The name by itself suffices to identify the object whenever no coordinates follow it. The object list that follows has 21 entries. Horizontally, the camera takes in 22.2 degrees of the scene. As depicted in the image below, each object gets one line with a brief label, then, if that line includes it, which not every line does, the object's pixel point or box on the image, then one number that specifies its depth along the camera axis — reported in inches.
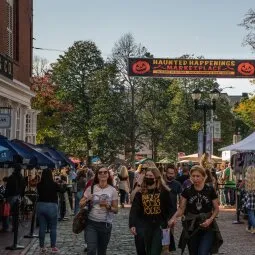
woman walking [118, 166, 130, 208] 1044.5
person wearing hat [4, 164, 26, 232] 655.8
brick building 969.5
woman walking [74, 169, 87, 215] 768.1
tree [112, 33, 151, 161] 2517.2
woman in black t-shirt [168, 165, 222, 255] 320.5
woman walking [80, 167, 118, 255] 343.0
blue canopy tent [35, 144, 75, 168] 873.5
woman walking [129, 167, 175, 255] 324.5
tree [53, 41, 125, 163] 2474.2
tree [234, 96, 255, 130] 1764.6
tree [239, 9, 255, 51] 1449.3
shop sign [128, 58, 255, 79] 1338.6
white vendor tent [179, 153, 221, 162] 1755.4
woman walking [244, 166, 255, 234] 628.7
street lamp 1067.9
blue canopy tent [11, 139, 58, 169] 716.7
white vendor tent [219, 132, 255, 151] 730.2
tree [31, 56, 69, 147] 2154.3
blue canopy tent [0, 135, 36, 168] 596.4
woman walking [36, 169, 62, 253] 465.4
